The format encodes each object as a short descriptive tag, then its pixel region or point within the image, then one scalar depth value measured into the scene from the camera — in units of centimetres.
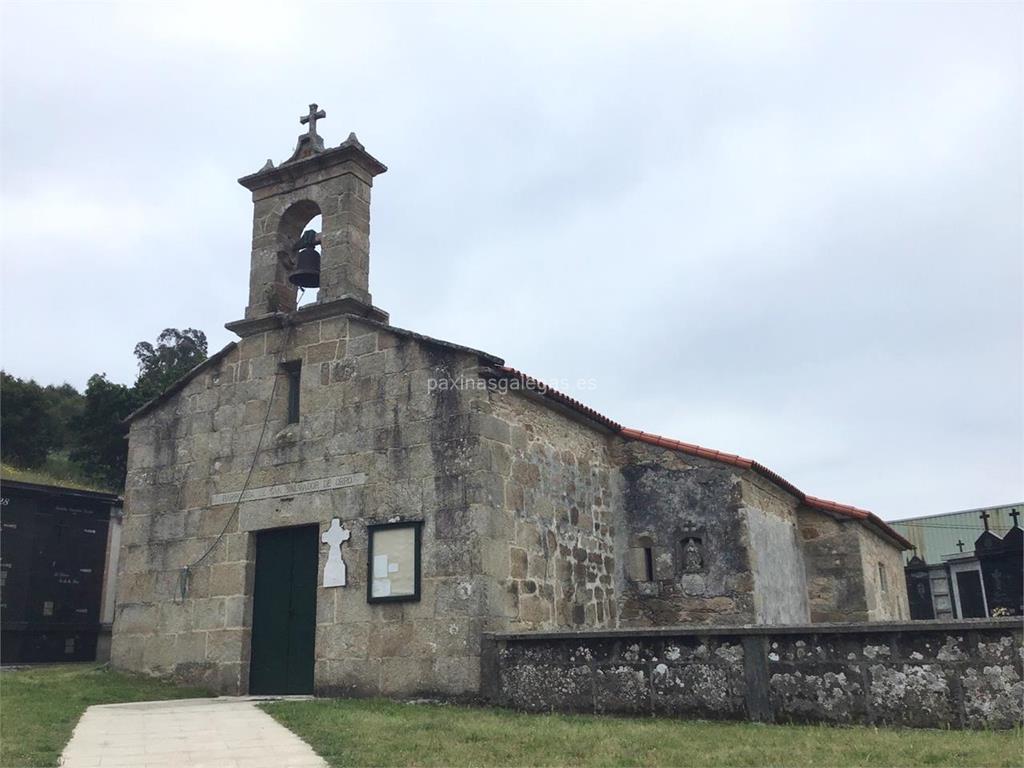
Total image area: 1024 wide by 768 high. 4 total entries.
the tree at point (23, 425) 3089
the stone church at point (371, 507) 1037
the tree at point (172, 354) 3594
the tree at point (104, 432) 2964
